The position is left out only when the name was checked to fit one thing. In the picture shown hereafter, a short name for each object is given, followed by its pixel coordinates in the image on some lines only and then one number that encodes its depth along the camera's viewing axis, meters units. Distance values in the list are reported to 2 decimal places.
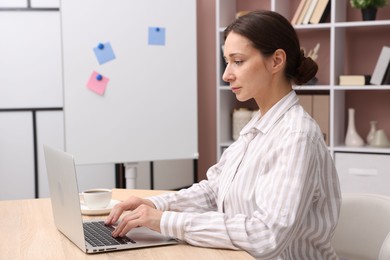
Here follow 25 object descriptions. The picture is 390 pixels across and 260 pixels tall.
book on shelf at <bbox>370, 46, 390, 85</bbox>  3.54
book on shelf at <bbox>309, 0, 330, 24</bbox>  3.68
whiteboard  3.38
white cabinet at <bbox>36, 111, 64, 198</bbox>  3.70
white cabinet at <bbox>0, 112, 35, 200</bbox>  3.64
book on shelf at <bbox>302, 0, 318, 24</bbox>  3.70
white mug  1.86
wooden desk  1.41
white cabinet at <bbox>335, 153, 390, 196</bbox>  3.47
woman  1.44
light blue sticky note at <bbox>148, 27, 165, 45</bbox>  3.52
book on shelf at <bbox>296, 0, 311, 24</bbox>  3.73
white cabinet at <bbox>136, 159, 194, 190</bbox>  3.97
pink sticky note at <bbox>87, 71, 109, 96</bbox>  3.41
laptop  1.43
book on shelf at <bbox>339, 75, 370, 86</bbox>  3.57
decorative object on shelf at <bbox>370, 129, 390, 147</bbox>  3.60
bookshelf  3.62
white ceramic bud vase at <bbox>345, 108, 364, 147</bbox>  3.66
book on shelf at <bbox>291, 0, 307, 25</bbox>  3.74
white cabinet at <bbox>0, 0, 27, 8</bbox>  3.57
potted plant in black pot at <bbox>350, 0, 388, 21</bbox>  3.56
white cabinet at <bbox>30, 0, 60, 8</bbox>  3.61
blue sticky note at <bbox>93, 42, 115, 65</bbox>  3.42
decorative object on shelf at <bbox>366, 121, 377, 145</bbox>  3.68
